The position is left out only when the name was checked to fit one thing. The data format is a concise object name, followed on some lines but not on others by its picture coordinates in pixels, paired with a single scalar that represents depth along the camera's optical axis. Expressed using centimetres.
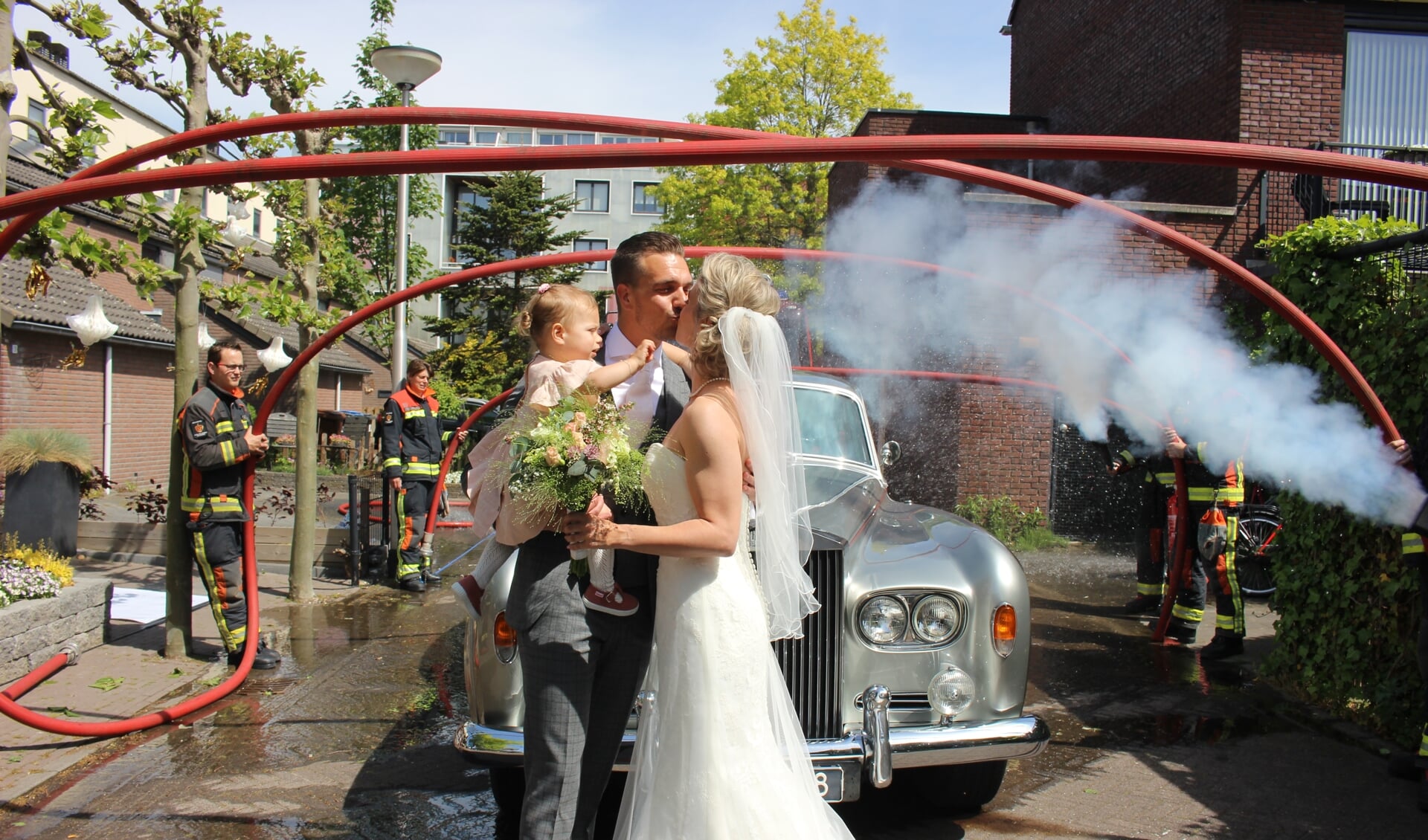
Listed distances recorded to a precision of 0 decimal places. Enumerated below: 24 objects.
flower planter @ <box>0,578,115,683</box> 532
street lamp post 1005
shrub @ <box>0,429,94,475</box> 956
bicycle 907
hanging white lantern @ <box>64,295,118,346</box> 657
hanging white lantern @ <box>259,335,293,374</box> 1477
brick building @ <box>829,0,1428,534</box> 1245
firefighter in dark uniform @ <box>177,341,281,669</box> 605
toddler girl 286
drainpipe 1869
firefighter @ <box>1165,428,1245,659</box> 696
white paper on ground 730
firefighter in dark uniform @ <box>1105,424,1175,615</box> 838
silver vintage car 367
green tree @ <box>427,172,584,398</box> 3225
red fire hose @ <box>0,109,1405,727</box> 263
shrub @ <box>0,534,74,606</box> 555
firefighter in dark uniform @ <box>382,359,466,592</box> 911
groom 279
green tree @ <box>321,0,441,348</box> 2134
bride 273
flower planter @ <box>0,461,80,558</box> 958
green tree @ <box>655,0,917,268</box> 2331
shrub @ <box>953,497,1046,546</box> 1314
